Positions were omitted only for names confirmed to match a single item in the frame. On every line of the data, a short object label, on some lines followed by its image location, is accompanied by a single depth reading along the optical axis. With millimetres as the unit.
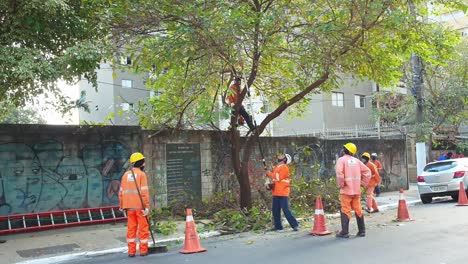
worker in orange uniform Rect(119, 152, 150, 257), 7594
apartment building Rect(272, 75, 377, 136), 27989
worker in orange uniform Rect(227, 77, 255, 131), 11375
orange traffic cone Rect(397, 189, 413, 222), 10797
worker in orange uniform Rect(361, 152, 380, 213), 12438
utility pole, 16656
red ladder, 9875
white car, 13922
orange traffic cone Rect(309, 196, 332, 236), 9227
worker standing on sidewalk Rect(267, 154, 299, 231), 9578
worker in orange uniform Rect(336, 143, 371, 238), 8664
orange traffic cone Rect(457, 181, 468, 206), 12855
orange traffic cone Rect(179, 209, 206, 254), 7867
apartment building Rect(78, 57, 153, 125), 35750
